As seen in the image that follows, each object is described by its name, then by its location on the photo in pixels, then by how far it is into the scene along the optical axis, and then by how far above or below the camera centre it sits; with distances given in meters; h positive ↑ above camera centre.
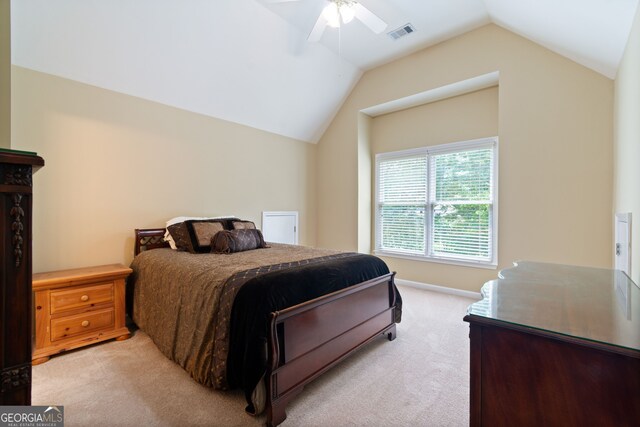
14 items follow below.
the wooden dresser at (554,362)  0.78 -0.44
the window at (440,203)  3.85 +0.14
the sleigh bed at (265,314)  1.63 -0.71
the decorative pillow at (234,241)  2.89 -0.31
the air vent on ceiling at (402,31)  3.49 +2.25
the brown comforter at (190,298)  1.83 -0.66
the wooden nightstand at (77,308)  2.29 -0.83
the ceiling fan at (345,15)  2.60 +1.82
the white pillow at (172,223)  3.19 -0.16
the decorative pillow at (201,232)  2.98 -0.23
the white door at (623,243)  1.84 -0.21
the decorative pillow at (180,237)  3.03 -0.28
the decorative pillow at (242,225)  3.50 -0.17
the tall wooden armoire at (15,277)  0.66 -0.16
